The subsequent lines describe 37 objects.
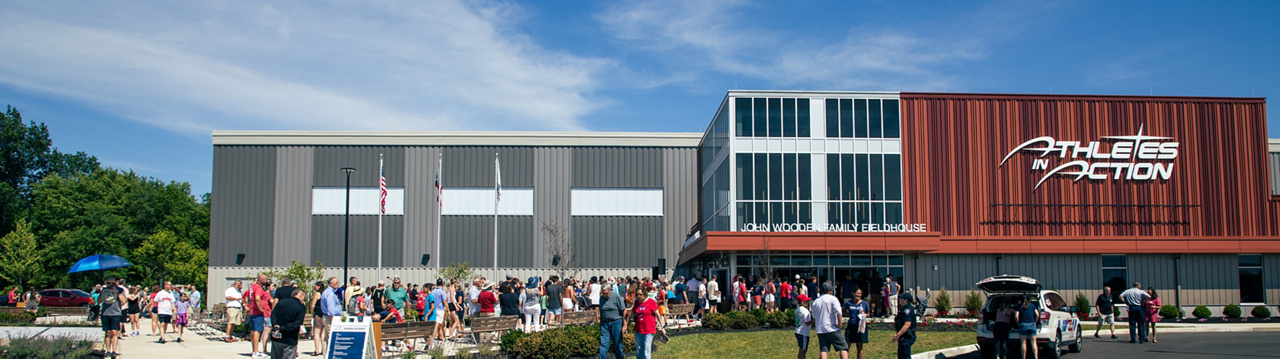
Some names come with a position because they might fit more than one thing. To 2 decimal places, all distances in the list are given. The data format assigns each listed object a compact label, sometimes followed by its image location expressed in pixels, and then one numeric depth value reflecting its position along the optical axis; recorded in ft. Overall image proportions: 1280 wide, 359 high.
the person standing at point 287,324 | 41.65
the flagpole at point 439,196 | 112.27
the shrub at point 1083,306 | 93.91
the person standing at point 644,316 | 44.42
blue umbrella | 104.25
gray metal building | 130.82
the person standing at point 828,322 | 41.65
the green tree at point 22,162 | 215.92
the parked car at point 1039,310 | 50.49
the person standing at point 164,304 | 66.08
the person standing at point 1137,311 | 61.72
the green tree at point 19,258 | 170.81
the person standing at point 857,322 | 43.96
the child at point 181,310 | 72.73
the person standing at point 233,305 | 63.62
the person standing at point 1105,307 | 68.08
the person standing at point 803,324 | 43.34
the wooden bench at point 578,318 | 64.39
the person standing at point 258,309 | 51.75
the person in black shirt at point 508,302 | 63.36
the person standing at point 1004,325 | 47.42
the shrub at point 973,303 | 93.15
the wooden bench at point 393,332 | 50.67
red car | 137.08
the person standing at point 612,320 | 46.75
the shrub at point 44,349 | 41.63
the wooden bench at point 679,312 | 77.71
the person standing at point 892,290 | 81.92
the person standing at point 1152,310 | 61.72
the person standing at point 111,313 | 52.65
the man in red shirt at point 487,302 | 62.34
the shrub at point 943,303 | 93.56
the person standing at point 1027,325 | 47.21
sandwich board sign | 40.68
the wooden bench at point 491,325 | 57.41
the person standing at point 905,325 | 43.19
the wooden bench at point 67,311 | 105.70
